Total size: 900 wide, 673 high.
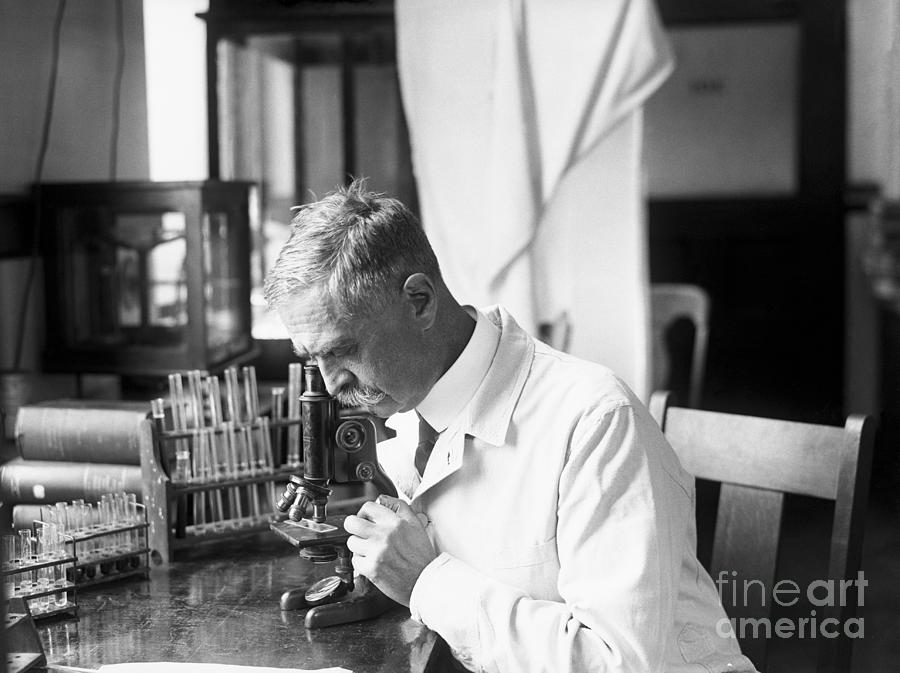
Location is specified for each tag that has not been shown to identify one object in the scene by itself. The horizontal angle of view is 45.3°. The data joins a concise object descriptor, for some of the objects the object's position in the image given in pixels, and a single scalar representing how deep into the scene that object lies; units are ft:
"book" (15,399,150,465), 6.88
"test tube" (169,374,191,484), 6.74
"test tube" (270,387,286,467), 7.14
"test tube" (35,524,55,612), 5.63
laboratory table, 5.14
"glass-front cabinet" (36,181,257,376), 9.32
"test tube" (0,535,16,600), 5.49
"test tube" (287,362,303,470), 7.11
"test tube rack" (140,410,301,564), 6.60
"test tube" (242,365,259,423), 6.96
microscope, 5.59
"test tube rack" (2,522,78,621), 5.53
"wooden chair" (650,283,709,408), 15.31
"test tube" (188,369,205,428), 6.82
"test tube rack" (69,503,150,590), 6.10
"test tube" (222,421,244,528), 6.84
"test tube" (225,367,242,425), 6.92
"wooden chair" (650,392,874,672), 5.91
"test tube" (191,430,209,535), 6.79
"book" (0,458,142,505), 6.88
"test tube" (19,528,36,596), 5.58
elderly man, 4.77
